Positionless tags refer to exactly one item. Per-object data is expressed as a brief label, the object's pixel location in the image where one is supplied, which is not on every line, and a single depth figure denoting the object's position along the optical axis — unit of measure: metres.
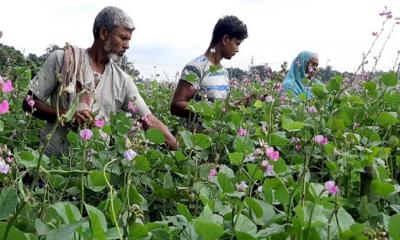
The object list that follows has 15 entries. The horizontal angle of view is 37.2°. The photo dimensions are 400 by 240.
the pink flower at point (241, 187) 1.23
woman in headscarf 4.22
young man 2.96
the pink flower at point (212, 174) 1.38
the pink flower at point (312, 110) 1.97
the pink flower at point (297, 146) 1.85
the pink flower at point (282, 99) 2.91
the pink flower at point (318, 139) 1.35
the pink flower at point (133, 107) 2.38
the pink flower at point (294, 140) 1.80
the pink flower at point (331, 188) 1.06
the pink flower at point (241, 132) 1.72
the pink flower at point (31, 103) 2.35
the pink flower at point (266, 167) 1.18
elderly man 2.49
